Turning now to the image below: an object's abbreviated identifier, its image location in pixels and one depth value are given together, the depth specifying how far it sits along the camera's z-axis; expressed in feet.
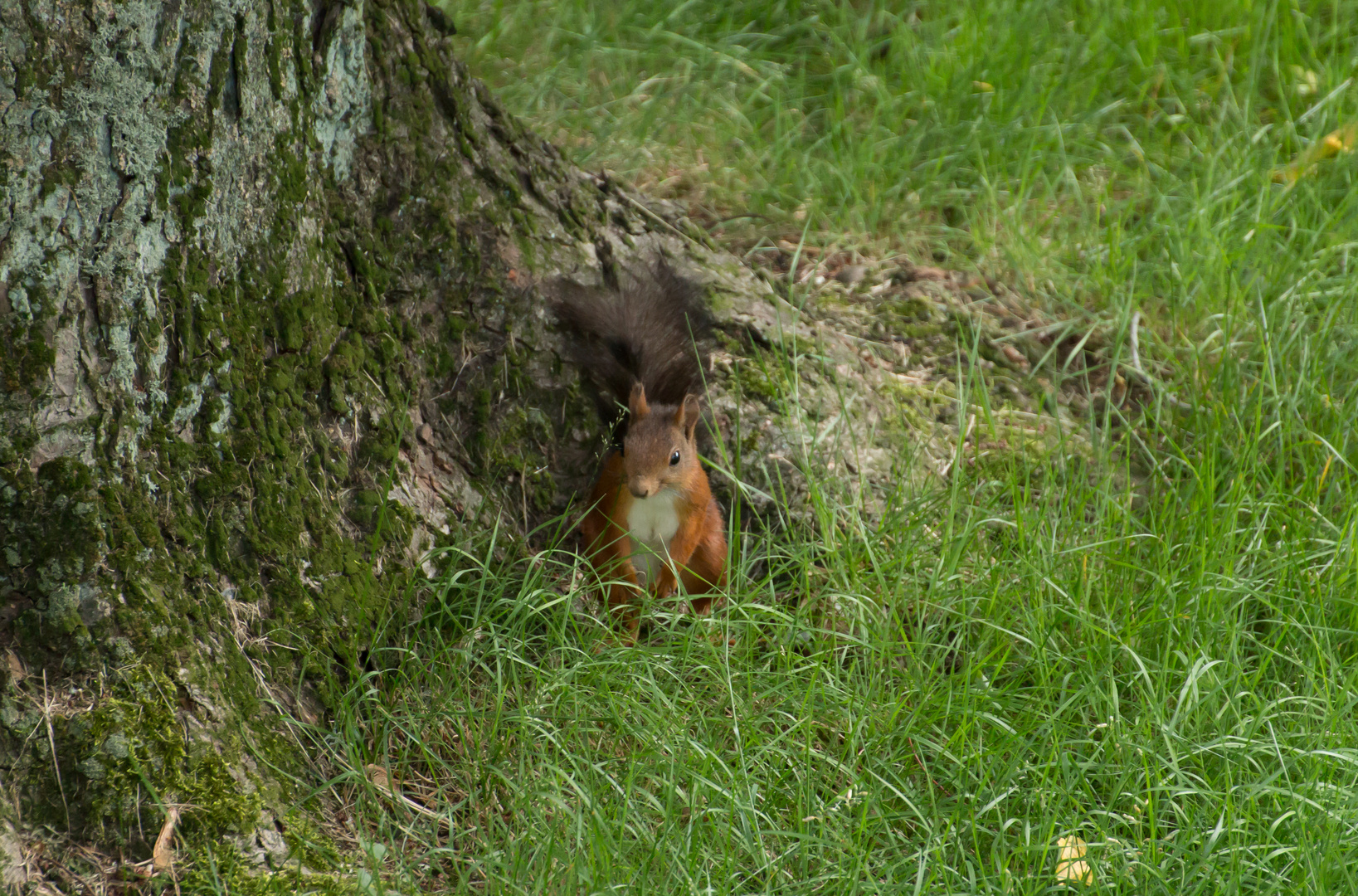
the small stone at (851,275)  21.01
